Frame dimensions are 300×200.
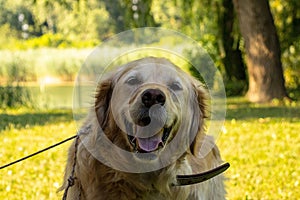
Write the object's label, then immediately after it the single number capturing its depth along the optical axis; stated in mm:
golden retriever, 3543
